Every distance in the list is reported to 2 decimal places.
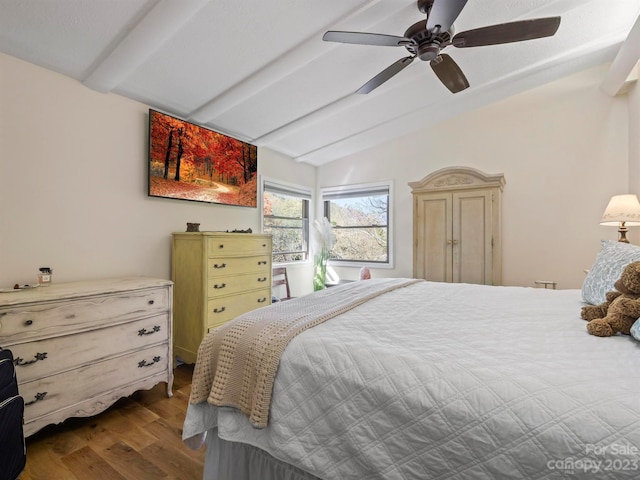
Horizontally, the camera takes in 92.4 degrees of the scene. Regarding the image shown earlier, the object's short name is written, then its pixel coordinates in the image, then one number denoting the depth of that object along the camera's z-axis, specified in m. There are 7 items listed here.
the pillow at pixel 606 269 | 1.44
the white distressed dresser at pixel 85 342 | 1.61
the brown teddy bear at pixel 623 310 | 1.13
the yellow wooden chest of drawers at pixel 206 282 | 2.59
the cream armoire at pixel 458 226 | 3.26
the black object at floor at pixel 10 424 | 1.25
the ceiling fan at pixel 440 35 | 1.63
